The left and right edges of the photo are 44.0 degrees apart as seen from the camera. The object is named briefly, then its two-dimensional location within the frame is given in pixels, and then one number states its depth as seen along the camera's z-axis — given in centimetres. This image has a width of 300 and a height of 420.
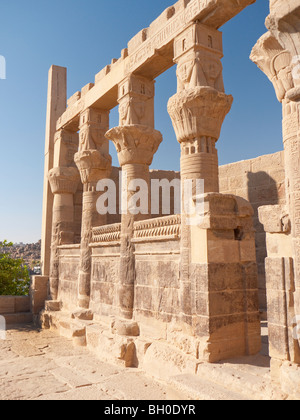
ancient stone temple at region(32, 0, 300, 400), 361
